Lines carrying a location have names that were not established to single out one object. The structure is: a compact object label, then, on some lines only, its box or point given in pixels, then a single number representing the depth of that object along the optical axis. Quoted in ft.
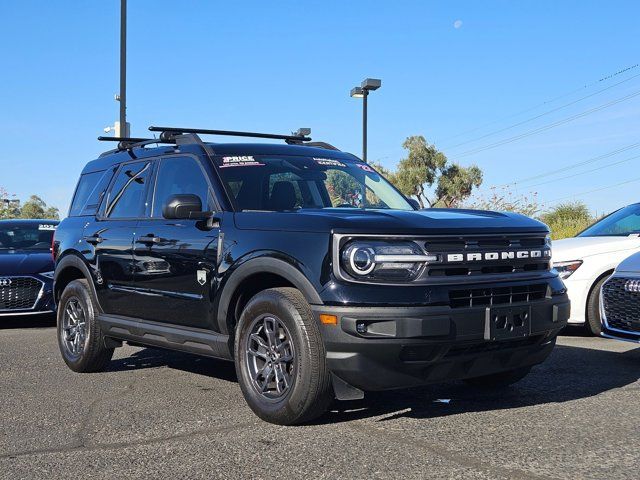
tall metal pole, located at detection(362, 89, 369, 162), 60.64
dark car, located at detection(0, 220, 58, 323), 31.71
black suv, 13.84
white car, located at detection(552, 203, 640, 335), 26.48
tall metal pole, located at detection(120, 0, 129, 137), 43.73
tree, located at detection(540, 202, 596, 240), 60.03
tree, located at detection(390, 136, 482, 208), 147.54
